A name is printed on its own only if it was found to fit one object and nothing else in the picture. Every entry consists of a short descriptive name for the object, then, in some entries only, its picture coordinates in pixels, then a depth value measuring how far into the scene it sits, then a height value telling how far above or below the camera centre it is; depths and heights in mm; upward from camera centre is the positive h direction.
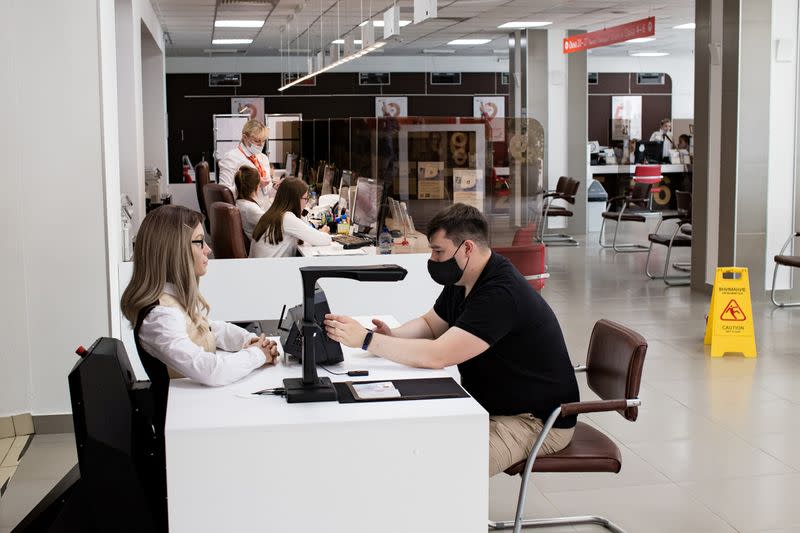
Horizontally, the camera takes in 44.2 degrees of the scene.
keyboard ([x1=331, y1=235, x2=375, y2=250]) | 6527 -535
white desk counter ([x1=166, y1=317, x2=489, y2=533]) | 2545 -801
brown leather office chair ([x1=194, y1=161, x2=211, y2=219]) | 11912 -159
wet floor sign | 6590 -1053
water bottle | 6045 -498
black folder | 2836 -669
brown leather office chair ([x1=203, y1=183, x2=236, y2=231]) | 8727 -272
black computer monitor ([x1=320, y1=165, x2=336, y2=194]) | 9586 -164
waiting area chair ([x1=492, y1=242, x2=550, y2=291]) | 7359 -732
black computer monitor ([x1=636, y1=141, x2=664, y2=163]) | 16875 +161
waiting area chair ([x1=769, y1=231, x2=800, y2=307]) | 7945 -817
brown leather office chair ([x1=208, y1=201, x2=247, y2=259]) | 6145 -448
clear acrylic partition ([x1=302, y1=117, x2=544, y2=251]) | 6914 -41
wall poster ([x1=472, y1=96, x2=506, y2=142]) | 22422 +1264
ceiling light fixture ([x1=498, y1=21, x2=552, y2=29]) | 13906 +1951
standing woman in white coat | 9602 +70
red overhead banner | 10838 +1493
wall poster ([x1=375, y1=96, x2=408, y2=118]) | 22172 +1285
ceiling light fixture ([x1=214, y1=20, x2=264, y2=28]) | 13914 +1994
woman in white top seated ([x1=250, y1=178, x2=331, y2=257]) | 6262 -416
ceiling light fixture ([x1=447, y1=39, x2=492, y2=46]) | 17327 +2132
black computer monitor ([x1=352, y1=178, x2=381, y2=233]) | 7078 -302
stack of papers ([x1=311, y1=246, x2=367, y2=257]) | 6141 -558
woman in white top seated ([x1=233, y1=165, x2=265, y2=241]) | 7410 -274
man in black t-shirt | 3188 -591
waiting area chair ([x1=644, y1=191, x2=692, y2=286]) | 9758 -777
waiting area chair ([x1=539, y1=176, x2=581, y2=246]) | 12959 -566
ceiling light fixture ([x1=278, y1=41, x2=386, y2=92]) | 8378 +1060
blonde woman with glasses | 2969 -445
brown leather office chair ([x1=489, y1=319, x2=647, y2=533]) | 3152 -787
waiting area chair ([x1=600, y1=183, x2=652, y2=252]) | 12406 -597
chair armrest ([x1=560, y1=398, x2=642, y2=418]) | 3076 -773
